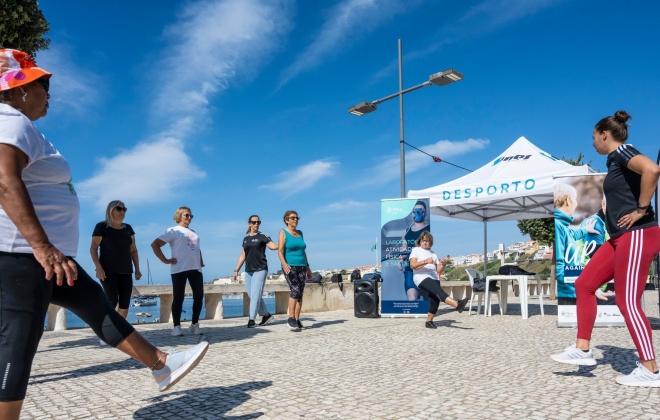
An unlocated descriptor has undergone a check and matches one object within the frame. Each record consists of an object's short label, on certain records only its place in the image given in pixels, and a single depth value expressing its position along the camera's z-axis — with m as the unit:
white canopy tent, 9.98
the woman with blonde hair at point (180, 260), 7.30
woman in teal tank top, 8.02
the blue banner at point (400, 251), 10.10
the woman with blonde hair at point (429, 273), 8.04
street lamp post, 11.45
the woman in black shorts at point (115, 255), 6.30
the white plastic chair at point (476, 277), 10.48
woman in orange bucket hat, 2.01
